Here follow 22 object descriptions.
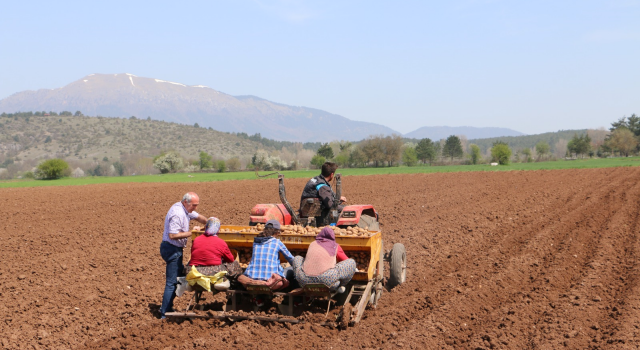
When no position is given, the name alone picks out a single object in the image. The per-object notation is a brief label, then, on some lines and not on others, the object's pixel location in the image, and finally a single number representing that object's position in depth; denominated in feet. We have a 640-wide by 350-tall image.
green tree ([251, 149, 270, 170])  257.50
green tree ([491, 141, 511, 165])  234.38
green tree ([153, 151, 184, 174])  231.71
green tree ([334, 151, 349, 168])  279.69
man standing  23.02
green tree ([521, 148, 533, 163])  286.29
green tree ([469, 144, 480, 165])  294.50
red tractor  26.13
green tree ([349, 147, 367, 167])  272.72
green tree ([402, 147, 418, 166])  288.51
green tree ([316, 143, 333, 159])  285.78
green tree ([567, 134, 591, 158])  300.40
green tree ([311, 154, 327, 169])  268.62
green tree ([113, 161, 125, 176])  307.17
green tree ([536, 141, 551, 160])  357.73
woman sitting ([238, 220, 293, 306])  21.08
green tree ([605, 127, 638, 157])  282.97
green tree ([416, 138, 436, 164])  307.17
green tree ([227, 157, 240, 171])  258.16
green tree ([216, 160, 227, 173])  241.10
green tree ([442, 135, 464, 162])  328.29
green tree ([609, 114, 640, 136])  309.42
